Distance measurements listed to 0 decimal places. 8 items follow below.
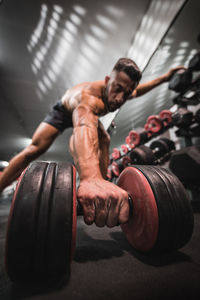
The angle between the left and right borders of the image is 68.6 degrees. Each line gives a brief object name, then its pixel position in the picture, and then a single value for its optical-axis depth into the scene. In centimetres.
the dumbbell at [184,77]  138
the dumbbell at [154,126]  184
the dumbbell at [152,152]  173
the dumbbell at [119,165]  240
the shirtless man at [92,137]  45
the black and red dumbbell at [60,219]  32
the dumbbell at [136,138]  207
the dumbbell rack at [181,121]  154
